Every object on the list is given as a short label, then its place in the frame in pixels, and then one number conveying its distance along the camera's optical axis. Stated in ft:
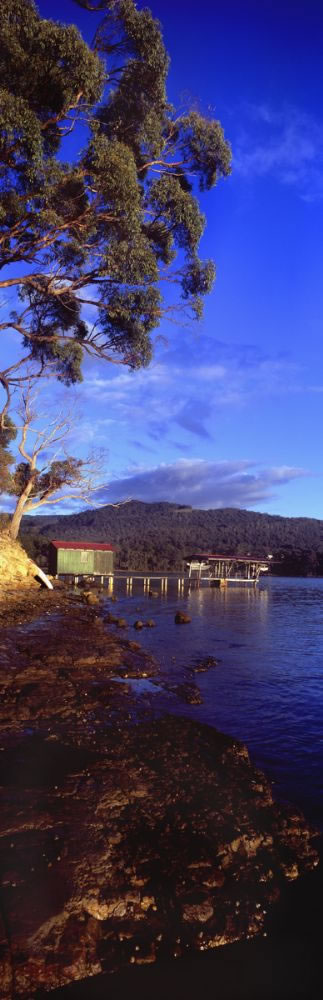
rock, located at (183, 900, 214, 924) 11.50
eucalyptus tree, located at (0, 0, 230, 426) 35.58
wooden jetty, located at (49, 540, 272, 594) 171.22
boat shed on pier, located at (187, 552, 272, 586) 246.27
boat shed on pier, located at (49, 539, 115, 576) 171.12
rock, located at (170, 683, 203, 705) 31.12
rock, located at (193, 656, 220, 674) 43.06
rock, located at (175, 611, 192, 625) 84.71
